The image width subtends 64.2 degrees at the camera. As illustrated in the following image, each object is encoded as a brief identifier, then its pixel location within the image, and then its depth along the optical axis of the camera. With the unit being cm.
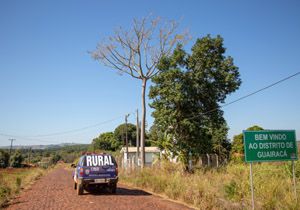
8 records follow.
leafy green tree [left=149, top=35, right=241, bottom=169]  1762
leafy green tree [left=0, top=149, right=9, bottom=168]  7788
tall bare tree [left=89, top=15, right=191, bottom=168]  2071
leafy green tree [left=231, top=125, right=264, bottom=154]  3768
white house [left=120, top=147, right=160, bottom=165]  4468
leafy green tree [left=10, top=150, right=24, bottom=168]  8192
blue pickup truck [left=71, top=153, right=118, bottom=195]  1109
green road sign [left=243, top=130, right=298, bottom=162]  730
